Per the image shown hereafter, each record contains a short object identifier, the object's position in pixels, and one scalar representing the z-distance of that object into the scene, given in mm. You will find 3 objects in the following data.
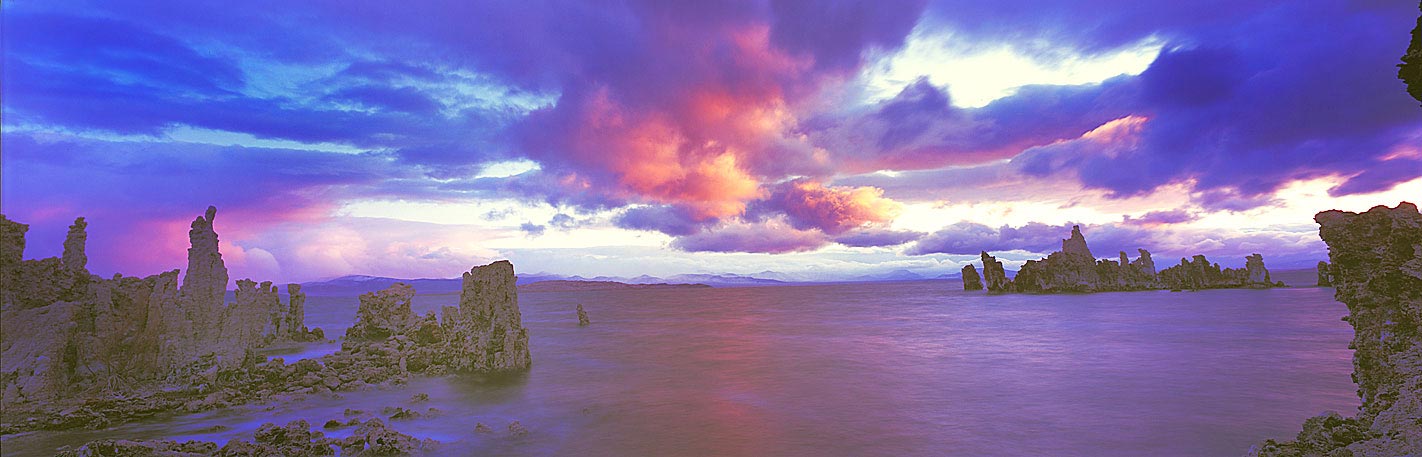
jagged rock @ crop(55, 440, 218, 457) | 10398
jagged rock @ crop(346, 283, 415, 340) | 37625
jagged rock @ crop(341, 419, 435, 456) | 12156
